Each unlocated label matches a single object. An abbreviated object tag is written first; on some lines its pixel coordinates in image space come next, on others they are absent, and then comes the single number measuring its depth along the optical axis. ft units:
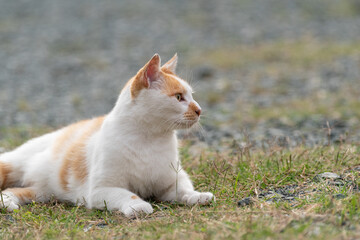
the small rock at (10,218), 25.12
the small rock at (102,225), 24.12
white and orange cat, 26.30
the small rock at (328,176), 27.53
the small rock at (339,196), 23.62
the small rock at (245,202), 24.94
